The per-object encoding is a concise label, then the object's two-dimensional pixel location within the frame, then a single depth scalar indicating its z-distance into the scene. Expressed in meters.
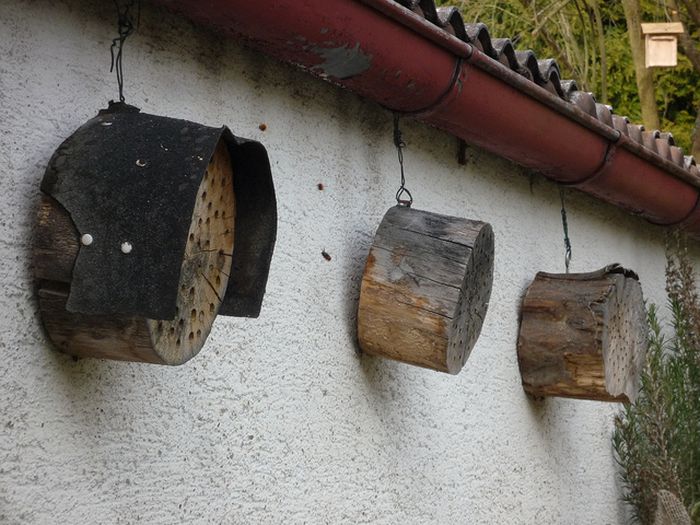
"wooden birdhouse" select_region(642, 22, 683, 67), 12.89
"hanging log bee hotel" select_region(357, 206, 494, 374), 5.24
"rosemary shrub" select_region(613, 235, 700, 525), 8.05
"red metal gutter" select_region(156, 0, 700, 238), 4.54
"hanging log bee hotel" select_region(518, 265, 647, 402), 6.91
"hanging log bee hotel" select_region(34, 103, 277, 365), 3.38
